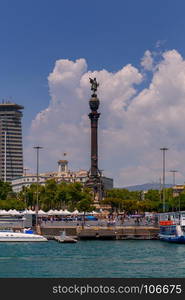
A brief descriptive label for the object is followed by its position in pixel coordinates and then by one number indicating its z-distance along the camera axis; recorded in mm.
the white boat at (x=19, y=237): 120188
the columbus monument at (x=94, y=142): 193712
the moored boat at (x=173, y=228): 120875
